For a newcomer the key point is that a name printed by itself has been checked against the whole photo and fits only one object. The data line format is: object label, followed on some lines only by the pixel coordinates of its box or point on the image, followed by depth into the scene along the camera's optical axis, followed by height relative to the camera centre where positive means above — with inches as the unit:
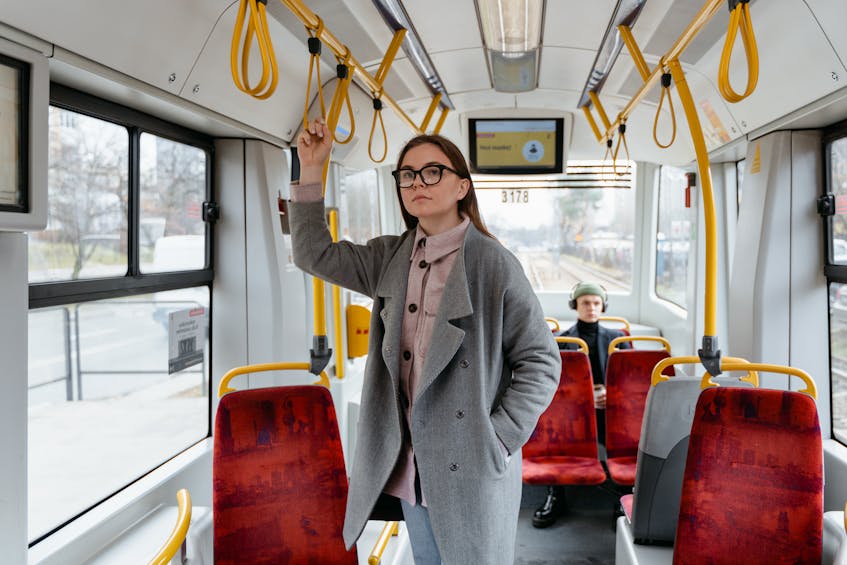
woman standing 56.8 -8.7
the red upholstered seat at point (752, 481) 74.6 -25.3
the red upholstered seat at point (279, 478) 79.0 -26.9
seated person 171.3 -15.6
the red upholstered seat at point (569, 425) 139.2 -34.1
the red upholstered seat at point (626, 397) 140.9 -27.8
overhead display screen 188.1 +38.8
